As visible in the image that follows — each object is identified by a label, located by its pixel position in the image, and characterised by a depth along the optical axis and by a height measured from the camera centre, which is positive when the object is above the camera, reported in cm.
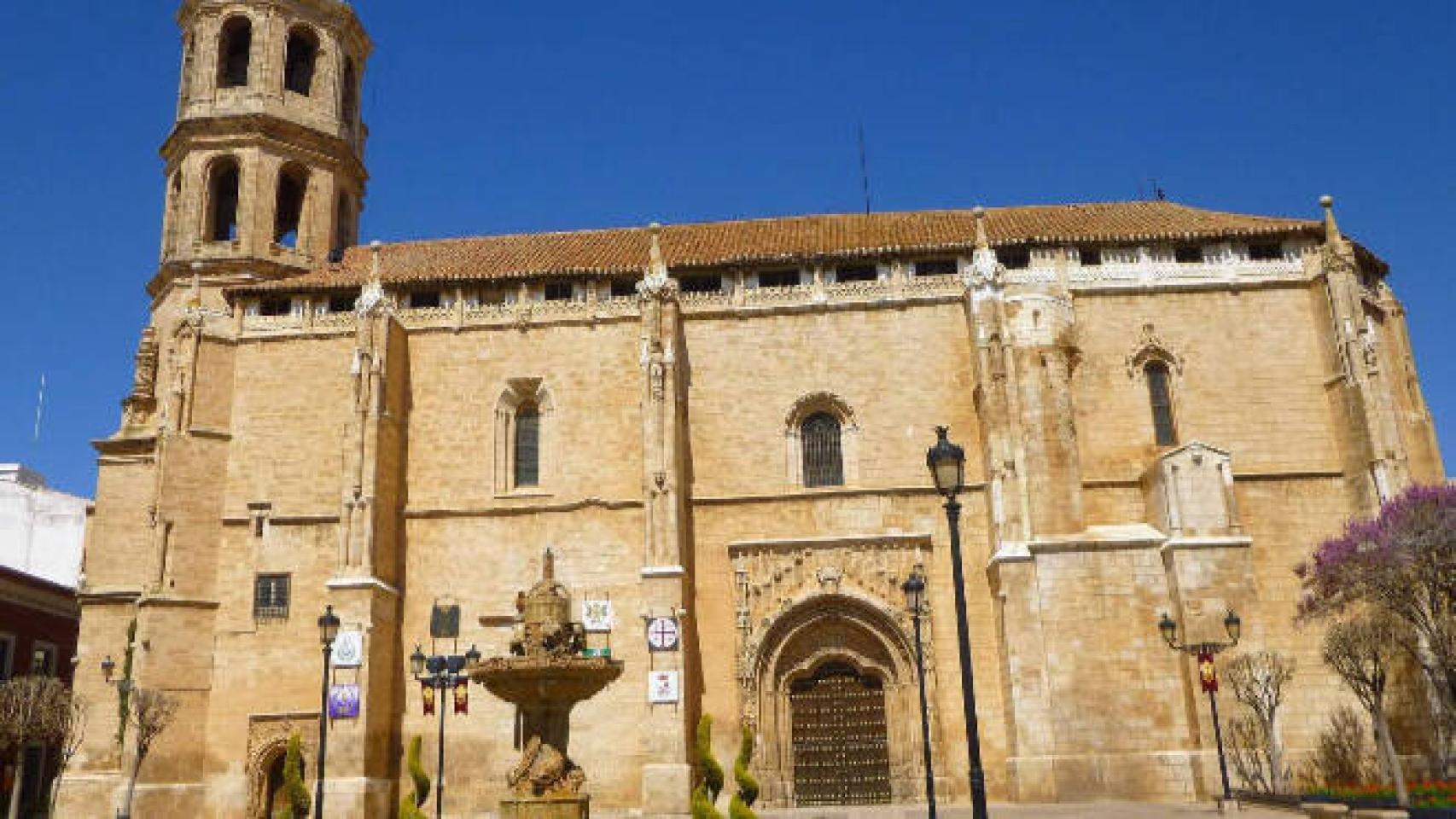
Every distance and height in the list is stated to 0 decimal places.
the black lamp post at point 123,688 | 2352 +180
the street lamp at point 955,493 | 1112 +240
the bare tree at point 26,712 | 2298 +132
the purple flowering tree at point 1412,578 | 2042 +260
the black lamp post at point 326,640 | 1863 +205
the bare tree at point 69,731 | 2394 +99
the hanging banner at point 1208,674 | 2062 +108
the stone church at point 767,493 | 2372 +542
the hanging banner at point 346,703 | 2373 +130
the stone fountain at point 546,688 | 1299 +80
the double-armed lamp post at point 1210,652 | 2058 +149
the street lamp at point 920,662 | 1672 +134
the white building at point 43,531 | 4175 +848
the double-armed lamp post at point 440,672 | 2223 +178
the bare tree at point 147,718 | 2339 +115
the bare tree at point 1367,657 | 2061 +129
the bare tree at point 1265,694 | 2147 +73
